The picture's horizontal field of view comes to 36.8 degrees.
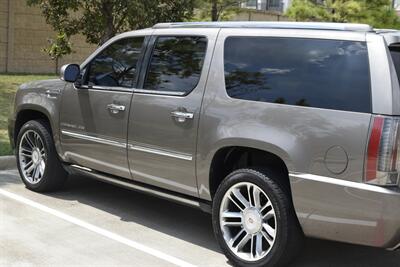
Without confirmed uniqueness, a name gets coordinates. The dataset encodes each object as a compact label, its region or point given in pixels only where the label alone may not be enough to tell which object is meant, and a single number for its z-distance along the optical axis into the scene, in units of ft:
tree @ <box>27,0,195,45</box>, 36.35
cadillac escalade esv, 13.14
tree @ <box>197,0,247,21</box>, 60.49
